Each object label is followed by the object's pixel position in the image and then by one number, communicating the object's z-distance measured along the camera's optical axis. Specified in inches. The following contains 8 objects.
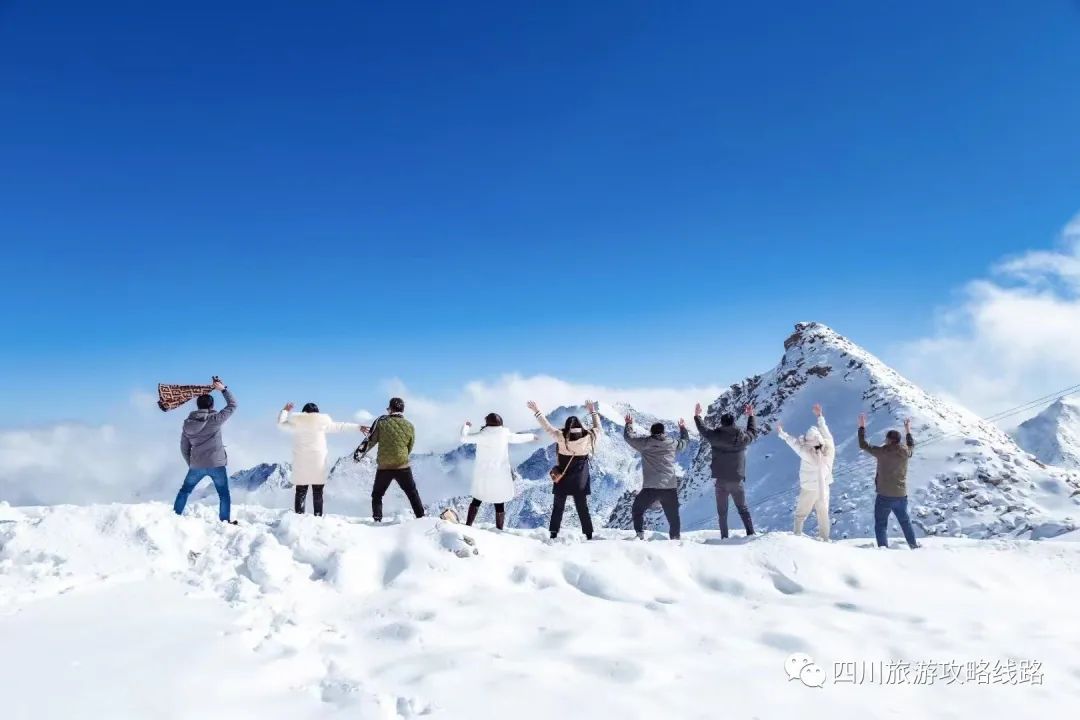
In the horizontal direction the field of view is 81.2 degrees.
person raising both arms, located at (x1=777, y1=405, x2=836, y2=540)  479.2
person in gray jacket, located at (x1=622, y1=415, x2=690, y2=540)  441.7
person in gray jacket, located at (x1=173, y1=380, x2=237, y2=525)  401.4
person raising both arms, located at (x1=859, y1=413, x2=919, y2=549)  461.7
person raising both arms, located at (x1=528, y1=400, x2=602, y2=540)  425.4
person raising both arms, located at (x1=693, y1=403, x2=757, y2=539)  455.2
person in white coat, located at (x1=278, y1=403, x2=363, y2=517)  445.1
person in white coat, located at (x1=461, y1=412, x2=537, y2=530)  448.8
